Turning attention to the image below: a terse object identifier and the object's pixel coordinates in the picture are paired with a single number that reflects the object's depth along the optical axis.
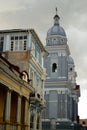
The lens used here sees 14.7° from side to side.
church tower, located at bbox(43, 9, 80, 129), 59.77
